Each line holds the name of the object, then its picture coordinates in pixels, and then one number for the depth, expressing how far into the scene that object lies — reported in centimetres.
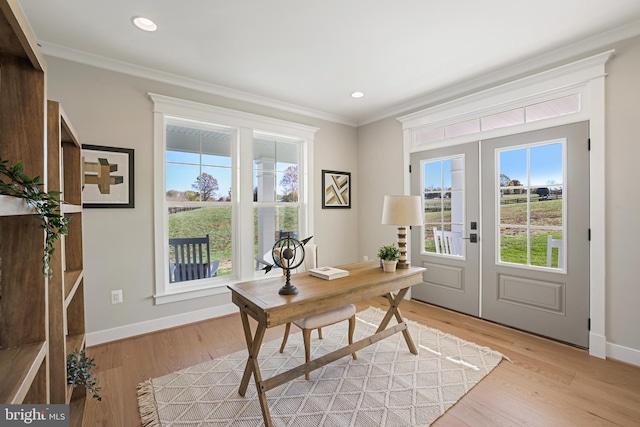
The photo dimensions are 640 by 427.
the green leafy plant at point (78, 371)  149
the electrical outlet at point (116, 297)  277
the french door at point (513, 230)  260
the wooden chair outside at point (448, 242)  344
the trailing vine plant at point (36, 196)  79
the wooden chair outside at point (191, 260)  323
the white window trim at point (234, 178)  300
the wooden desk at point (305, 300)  167
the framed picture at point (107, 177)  265
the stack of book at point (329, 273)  219
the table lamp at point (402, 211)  239
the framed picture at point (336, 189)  431
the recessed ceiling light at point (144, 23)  213
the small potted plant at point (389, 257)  240
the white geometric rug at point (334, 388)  176
